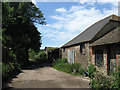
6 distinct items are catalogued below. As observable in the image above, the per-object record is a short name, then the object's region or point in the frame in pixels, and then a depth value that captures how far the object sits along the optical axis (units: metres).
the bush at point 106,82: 5.84
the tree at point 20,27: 16.19
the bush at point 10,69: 8.20
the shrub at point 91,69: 10.45
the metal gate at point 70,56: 15.33
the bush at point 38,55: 31.21
